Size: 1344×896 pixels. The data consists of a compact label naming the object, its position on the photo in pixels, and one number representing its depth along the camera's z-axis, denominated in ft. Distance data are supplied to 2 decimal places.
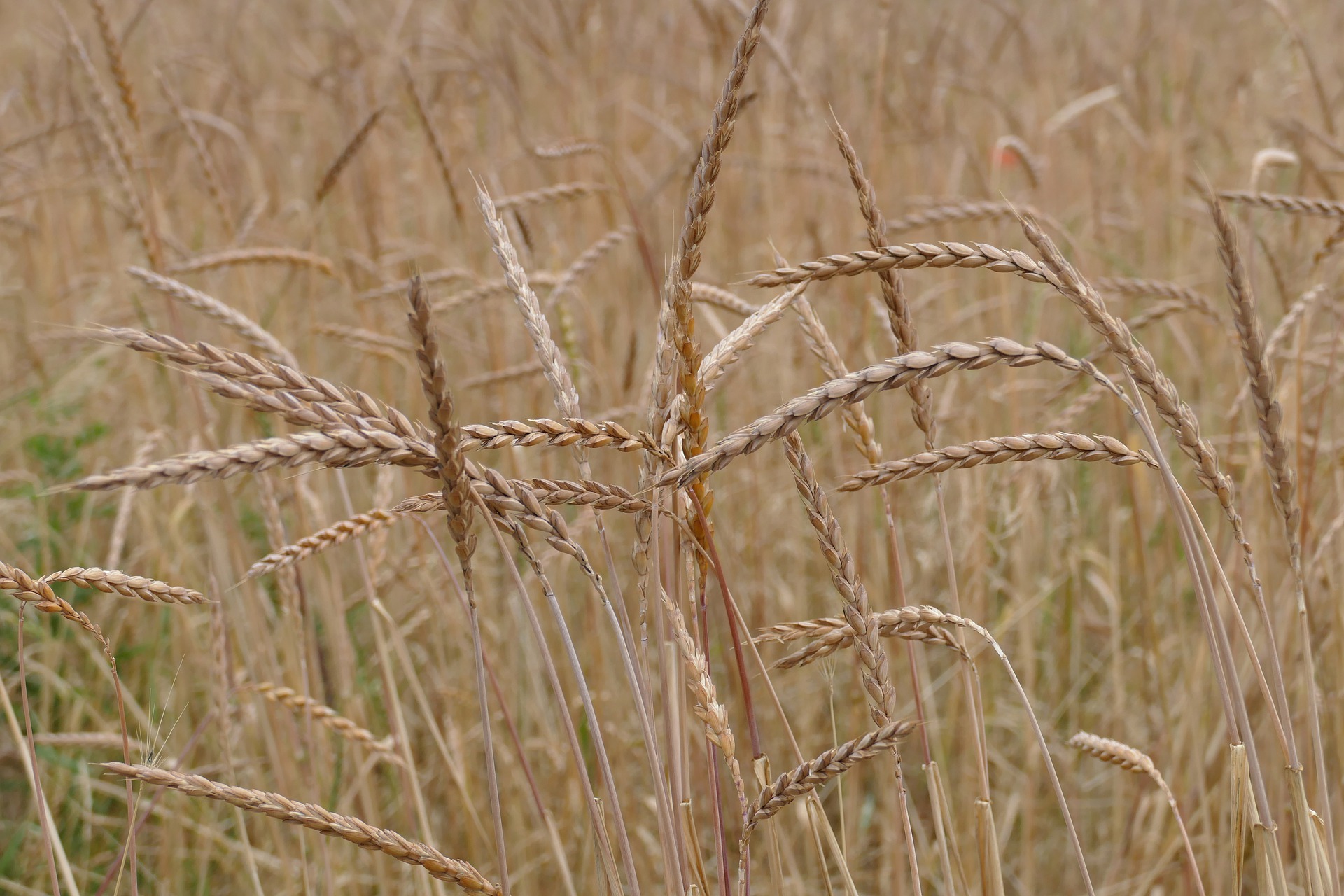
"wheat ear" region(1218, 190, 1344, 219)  4.41
